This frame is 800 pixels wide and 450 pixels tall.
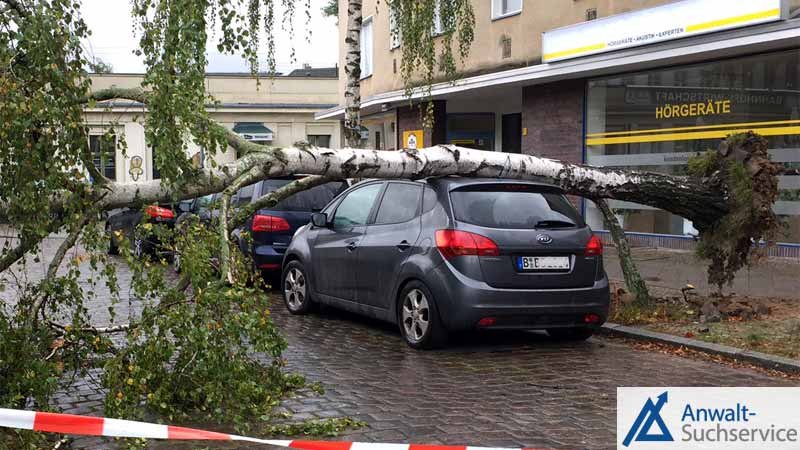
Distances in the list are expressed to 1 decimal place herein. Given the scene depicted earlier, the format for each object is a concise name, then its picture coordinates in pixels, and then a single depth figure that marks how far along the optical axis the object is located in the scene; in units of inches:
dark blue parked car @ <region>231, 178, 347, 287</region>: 492.1
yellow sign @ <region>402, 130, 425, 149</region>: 763.7
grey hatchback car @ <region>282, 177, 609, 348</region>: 310.2
